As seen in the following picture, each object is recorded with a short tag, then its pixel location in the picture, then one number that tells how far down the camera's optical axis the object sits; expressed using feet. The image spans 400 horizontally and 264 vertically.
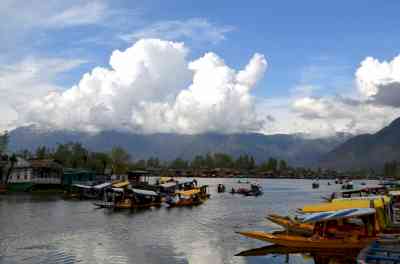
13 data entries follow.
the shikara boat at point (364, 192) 217.15
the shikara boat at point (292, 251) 108.10
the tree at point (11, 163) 317.36
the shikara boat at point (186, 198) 236.43
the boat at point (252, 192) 361.30
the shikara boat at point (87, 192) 272.19
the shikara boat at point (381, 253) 81.30
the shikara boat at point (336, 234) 104.32
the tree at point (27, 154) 477.20
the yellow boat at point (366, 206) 110.01
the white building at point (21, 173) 309.83
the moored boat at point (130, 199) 219.00
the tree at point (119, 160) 493.32
